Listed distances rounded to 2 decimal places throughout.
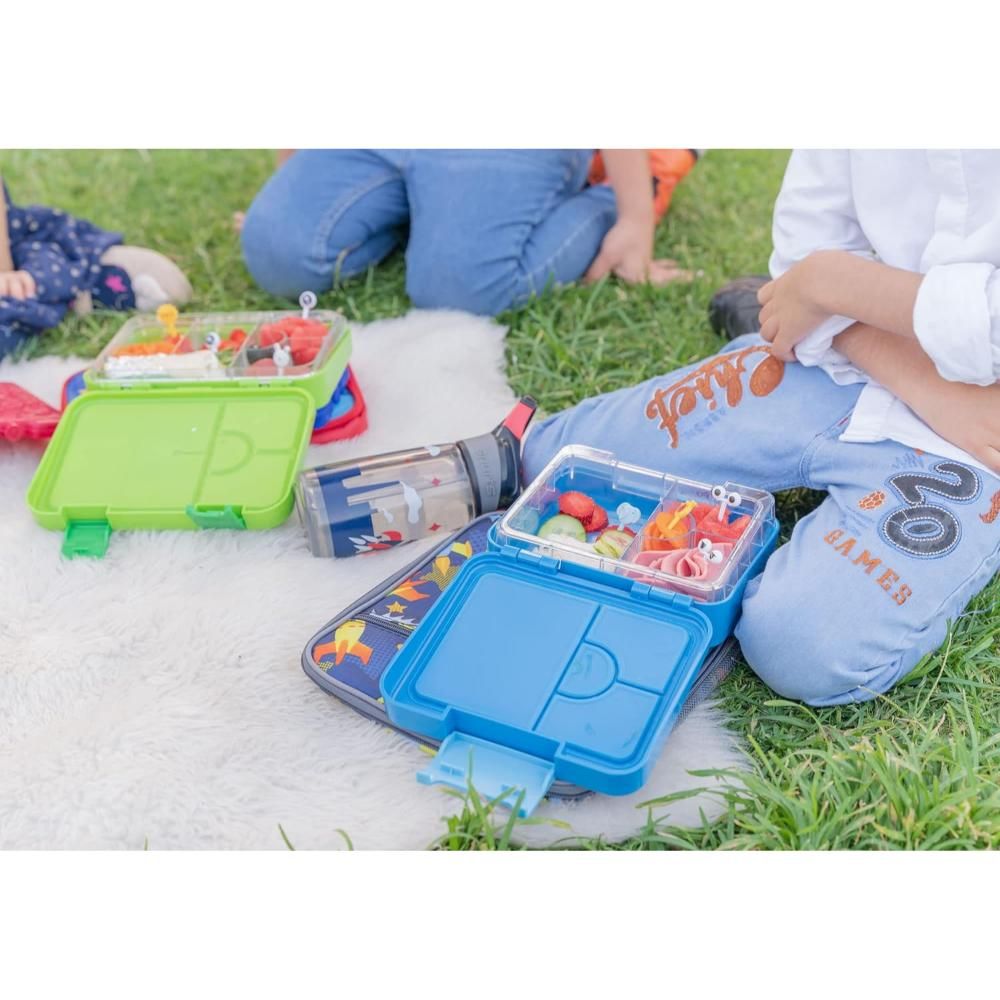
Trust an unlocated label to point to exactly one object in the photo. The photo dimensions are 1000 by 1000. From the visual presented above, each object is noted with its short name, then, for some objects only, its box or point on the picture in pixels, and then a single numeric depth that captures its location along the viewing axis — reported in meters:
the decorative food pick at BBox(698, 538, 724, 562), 0.94
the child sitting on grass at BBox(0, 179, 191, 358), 1.46
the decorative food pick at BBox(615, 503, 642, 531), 1.06
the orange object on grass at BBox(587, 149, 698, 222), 1.68
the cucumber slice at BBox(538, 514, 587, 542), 1.04
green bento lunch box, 1.09
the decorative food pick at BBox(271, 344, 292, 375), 1.23
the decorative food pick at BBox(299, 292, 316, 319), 1.30
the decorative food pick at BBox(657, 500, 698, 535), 0.99
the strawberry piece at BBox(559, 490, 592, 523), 1.06
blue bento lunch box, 0.81
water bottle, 1.06
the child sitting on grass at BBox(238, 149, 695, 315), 1.49
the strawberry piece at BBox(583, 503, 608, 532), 1.06
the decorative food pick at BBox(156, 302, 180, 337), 1.33
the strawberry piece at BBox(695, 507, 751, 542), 0.98
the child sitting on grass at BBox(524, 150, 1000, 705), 0.88
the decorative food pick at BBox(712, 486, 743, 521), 1.01
